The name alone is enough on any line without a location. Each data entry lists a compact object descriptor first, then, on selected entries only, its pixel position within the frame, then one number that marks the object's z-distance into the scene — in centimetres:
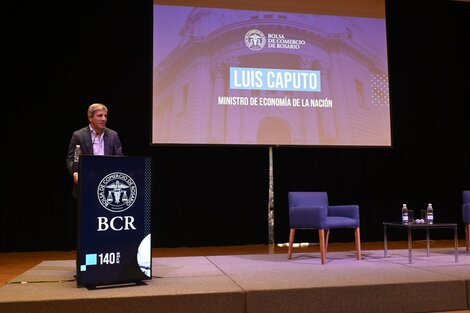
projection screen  582
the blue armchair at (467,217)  466
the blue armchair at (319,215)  418
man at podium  334
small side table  396
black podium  276
